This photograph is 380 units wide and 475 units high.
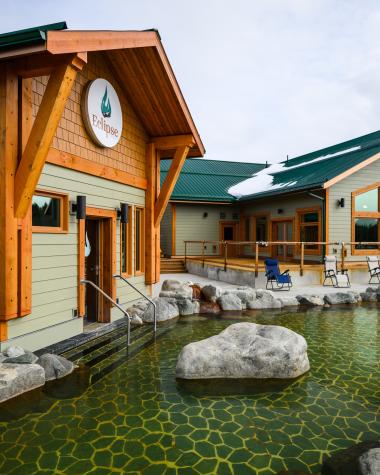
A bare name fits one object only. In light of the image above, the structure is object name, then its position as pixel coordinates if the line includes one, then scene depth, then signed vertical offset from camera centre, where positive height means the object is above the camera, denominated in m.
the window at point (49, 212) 5.70 +0.41
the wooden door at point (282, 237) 16.30 -0.02
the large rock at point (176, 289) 9.60 -1.49
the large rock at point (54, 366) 4.95 -1.82
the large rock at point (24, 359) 4.79 -1.65
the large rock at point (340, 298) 10.33 -1.78
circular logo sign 6.79 +2.49
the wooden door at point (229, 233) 19.69 +0.20
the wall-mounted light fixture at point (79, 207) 6.32 +0.53
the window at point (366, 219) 14.87 +0.75
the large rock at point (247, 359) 5.09 -1.75
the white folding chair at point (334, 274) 12.67 -1.35
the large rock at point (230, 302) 9.55 -1.76
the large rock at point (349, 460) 2.77 -1.85
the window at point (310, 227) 14.71 +0.42
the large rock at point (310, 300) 10.13 -1.81
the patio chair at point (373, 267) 13.33 -1.13
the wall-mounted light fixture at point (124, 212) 7.80 +0.53
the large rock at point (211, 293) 9.84 -1.55
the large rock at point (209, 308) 9.28 -1.86
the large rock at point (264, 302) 9.77 -1.79
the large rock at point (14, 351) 4.91 -1.59
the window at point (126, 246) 8.34 -0.22
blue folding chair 11.55 -1.25
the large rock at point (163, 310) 8.22 -1.75
